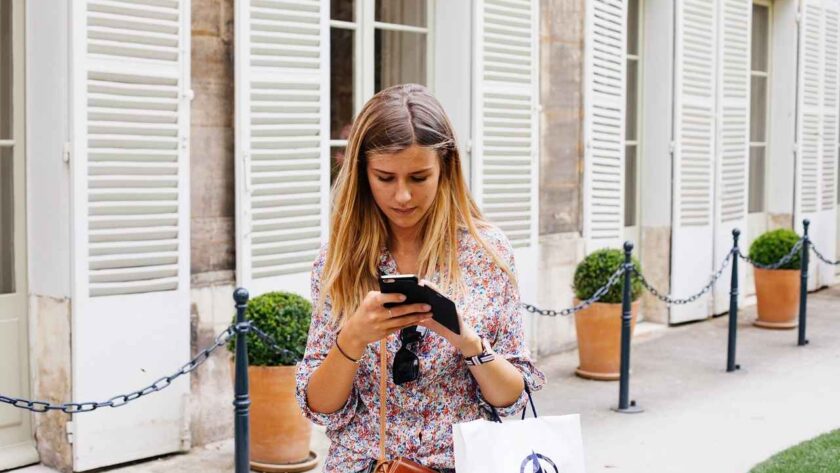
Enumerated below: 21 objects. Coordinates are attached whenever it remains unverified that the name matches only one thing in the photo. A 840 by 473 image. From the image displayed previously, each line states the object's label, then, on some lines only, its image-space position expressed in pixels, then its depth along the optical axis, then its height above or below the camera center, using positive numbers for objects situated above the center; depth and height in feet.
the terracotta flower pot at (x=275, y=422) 18.83 -3.90
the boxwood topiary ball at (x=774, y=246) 35.14 -1.48
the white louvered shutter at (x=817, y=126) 43.80 +2.97
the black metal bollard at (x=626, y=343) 23.89 -3.10
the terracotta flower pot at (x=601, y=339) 27.48 -3.49
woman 7.77 -0.67
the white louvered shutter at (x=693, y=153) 35.68 +1.47
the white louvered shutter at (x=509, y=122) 27.17 +1.83
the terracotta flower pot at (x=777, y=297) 35.58 -3.11
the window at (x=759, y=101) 43.70 +3.86
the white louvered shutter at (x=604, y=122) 31.27 +2.13
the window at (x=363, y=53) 24.43 +3.19
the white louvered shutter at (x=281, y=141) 20.86 +1.00
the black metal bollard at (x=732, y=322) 28.50 -3.14
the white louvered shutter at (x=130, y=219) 18.30 -0.48
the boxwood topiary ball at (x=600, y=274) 27.12 -1.88
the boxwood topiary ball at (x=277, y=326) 18.63 -2.22
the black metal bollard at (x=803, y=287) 32.45 -2.55
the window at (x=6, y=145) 18.89 +0.74
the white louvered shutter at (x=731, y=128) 37.83 +2.45
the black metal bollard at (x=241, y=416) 14.74 -2.94
